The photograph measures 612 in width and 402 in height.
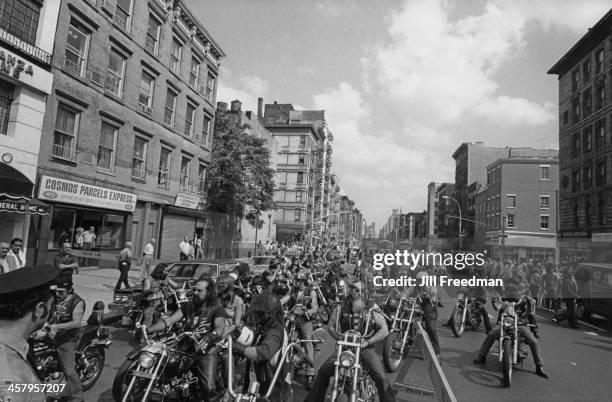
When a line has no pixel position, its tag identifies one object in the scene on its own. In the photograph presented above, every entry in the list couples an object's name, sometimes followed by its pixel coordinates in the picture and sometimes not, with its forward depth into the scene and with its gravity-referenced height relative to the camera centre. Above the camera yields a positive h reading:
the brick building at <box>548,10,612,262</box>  32.97 +10.62
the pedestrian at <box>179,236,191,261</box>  19.03 -1.16
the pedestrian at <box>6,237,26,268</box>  9.55 -0.92
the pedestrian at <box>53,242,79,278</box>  9.73 -1.07
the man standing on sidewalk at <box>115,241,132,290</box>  12.63 -1.39
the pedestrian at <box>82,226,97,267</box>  16.81 -0.85
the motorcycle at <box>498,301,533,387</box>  6.49 -1.77
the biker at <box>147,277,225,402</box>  4.68 -1.35
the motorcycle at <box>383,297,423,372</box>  7.13 -1.92
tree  30.14 +4.91
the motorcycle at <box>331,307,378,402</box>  4.34 -1.66
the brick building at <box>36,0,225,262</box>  15.74 +5.10
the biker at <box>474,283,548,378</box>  7.22 -1.42
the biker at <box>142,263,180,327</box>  7.93 -1.58
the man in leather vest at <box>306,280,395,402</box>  4.68 -1.48
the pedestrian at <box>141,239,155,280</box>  14.77 -1.42
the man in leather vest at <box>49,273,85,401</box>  4.63 -1.47
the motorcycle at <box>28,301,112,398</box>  4.72 -1.88
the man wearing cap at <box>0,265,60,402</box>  1.98 -0.59
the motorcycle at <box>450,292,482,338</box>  10.12 -2.00
